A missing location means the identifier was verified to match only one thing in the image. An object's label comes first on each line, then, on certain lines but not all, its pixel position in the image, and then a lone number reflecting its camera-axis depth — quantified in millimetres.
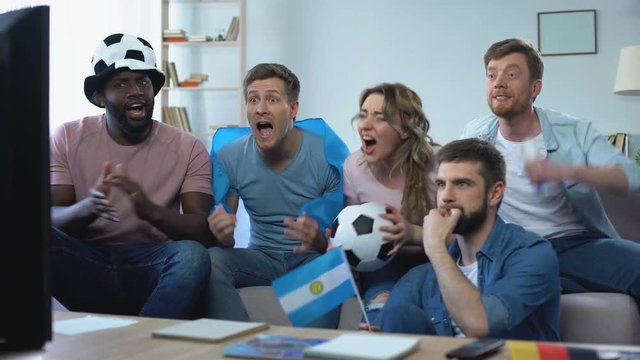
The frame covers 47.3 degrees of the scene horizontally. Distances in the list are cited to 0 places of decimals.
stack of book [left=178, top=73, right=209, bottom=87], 5691
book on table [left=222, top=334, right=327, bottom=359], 1053
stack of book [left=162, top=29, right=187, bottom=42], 5586
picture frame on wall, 5301
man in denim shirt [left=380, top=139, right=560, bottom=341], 1686
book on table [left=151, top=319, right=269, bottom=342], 1197
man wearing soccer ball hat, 2236
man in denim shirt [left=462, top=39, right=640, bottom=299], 2217
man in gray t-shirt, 2547
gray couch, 2107
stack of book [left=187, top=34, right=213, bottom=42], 5625
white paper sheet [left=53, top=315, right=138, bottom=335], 1325
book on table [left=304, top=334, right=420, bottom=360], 1010
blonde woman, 2381
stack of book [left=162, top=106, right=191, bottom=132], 5609
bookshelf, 5809
